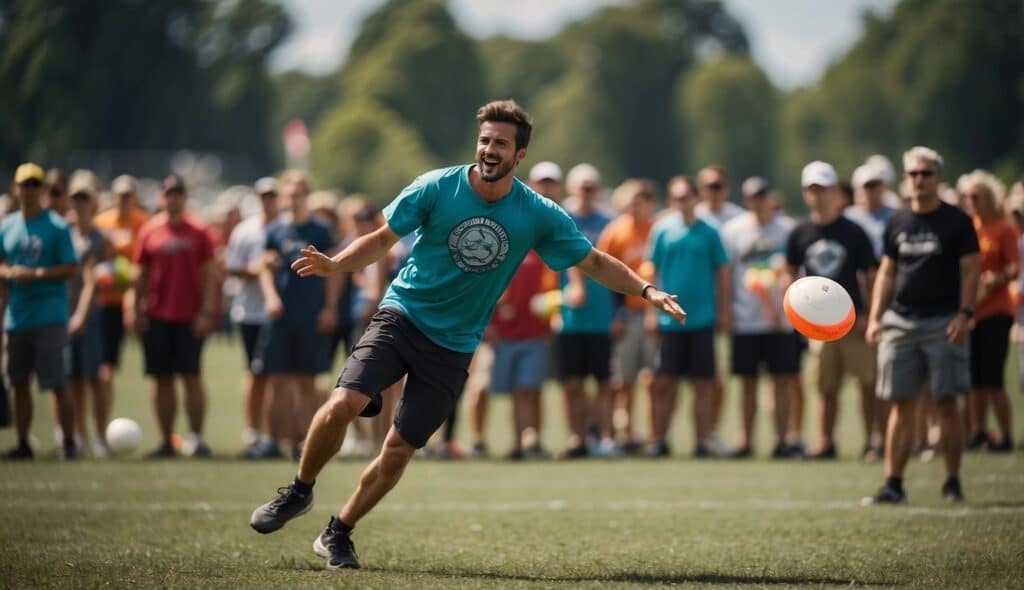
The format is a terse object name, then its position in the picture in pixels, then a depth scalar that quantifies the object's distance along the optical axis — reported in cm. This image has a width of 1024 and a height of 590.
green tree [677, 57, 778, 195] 12456
